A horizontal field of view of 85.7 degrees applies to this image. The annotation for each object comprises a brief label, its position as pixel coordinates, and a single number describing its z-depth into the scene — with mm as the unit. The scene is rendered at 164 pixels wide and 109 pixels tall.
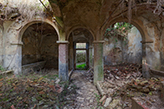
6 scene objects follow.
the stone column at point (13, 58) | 5398
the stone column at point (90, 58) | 9102
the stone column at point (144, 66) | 5082
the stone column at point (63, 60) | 5285
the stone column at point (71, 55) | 9214
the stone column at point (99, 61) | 5125
